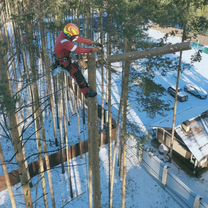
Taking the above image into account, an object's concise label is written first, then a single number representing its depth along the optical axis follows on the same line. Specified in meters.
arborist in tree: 5.13
